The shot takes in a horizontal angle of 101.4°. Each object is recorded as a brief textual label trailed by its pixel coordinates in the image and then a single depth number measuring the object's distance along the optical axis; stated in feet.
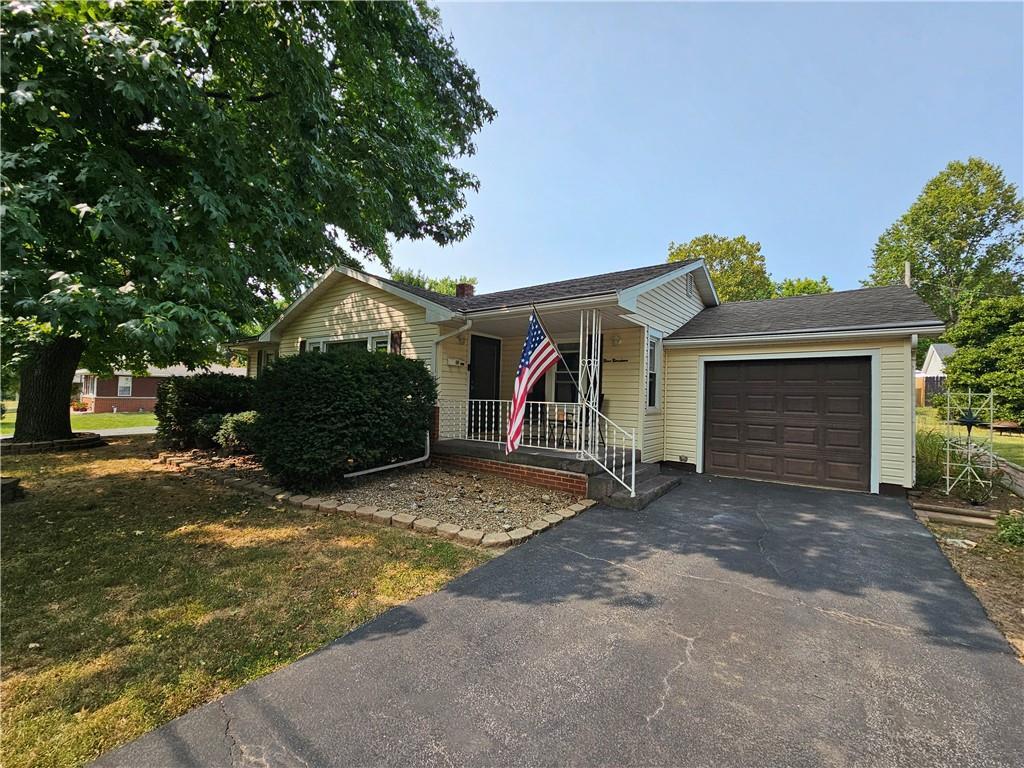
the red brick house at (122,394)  89.40
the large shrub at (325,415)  20.45
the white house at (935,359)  97.09
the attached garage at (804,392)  21.90
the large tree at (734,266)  90.84
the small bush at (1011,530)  14.85
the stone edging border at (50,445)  32.42
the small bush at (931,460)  23.02
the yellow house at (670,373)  21.84
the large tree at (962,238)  81.10
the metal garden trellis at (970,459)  20.97
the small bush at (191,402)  33.45
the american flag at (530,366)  19.22
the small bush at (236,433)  28.35
